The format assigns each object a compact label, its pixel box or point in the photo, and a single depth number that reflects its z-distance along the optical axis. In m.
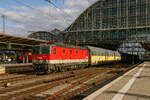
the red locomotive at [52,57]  19.12
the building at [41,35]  88.94
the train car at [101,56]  31.25
